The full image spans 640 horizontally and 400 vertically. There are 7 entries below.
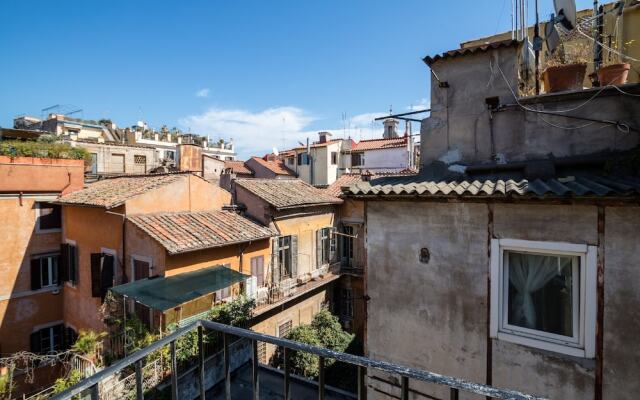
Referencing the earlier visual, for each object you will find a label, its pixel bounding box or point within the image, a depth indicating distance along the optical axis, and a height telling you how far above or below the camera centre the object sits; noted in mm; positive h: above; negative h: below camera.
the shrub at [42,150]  14703 +1920
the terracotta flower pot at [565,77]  5152 +1735
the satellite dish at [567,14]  5023 +2617
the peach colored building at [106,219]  12172 -1071
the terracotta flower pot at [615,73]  4754 +1624
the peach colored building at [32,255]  14430 -2805
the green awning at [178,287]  8656 -2674
